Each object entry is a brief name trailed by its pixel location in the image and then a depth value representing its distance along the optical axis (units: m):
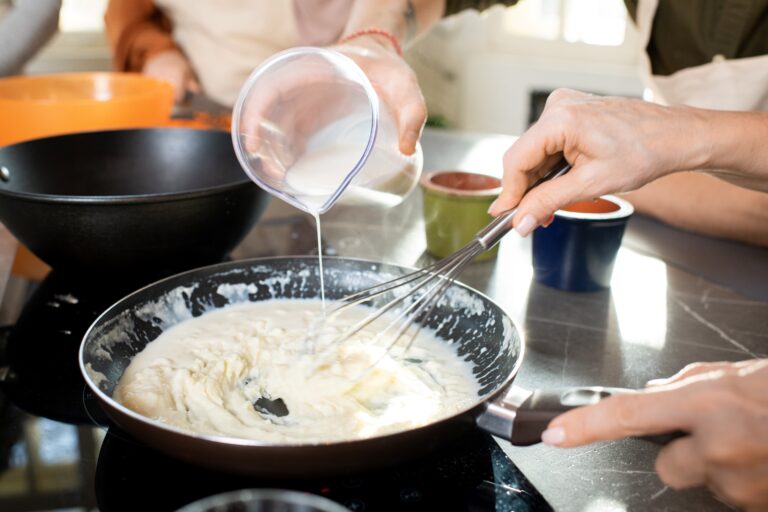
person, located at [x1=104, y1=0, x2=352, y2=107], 1.88
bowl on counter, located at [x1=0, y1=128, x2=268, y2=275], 0.89
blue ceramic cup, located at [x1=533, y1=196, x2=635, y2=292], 1.00
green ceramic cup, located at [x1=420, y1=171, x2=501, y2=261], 1.08
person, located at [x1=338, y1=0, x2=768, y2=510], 0.52
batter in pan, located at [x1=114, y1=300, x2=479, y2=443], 0.69
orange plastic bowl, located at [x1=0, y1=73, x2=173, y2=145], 1.24
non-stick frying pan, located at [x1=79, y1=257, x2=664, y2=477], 0.55
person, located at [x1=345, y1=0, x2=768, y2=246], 1.16
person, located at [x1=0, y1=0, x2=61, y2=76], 1.46
